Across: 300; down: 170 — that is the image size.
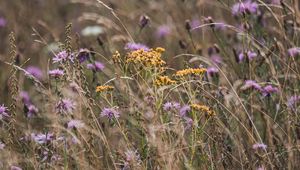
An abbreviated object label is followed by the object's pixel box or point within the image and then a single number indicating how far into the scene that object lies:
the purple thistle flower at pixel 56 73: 5.18
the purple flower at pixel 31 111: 5.96
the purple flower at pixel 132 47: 5.95
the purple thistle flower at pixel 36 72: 8.04
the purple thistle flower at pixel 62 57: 5.10
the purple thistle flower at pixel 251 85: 5.53
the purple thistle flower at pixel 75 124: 4.95
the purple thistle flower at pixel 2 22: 10.75
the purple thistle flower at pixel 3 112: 5.21
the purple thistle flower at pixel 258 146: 4.96
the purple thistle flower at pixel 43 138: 5.17
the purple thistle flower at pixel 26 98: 7.19
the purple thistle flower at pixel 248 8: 6.49
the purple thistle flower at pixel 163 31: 9.04
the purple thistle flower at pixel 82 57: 5.96
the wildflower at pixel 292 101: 5.45
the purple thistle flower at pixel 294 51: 5.74
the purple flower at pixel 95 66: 6.04
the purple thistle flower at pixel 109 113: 4.91
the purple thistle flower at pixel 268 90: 5.66
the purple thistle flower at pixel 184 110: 5.12
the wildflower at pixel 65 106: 5.07
